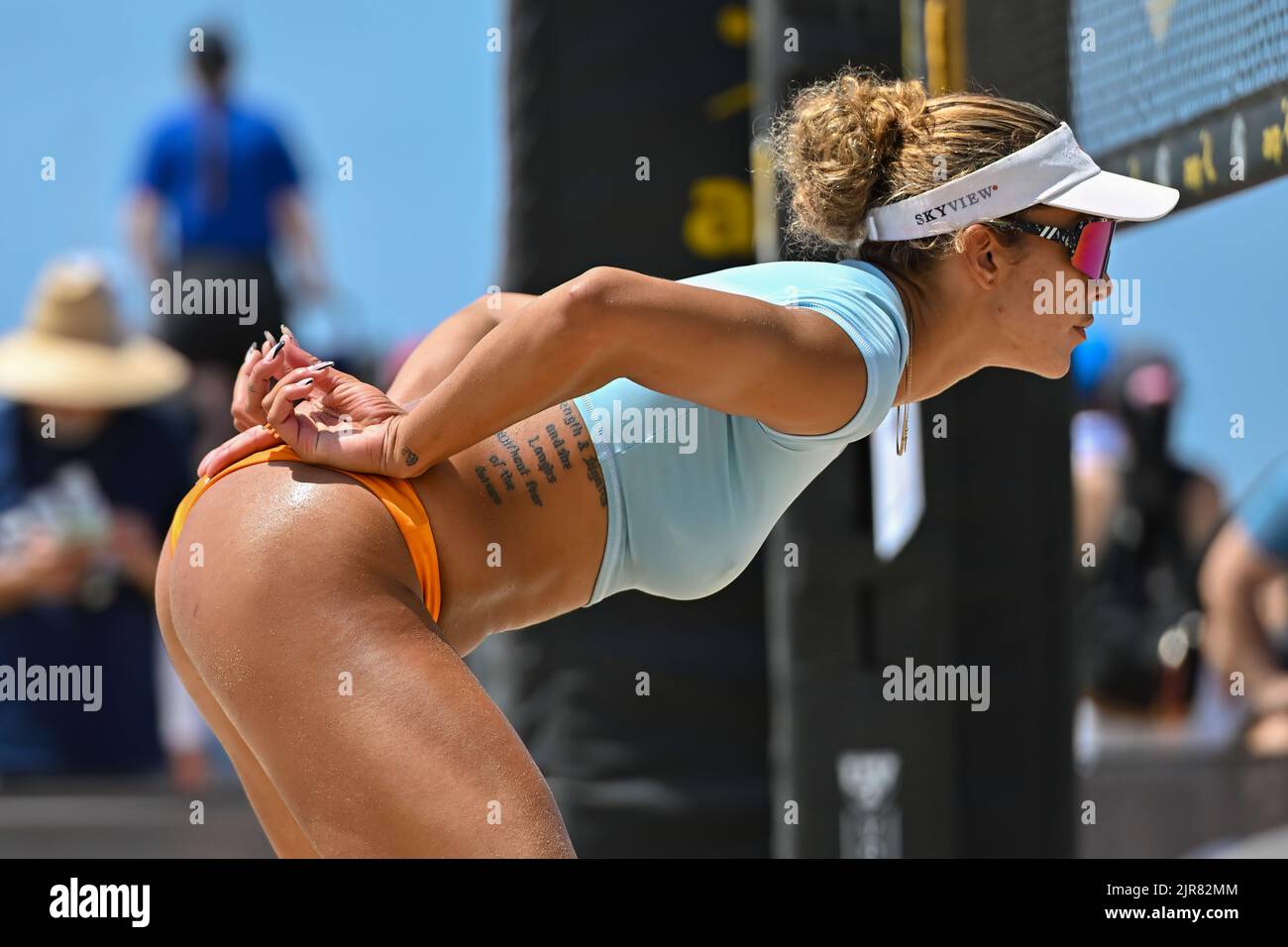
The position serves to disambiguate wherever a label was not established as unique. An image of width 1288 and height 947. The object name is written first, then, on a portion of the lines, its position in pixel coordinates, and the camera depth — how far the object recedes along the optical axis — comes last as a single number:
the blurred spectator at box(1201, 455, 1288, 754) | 9.00
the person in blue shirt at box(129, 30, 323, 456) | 9.93
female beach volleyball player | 3.48
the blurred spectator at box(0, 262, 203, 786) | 8.56
